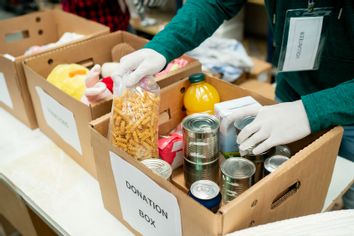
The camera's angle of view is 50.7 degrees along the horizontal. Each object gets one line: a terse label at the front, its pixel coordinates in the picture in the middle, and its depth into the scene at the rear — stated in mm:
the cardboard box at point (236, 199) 597
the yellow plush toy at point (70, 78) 1061
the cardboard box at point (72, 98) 934
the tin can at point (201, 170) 808
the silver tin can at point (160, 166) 767
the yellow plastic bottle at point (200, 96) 986
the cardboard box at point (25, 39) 1144
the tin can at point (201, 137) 768
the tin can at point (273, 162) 736
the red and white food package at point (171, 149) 910
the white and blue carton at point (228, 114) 868
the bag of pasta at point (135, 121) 826
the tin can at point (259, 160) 779
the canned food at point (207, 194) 643
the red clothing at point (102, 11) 1848
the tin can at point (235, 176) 692
